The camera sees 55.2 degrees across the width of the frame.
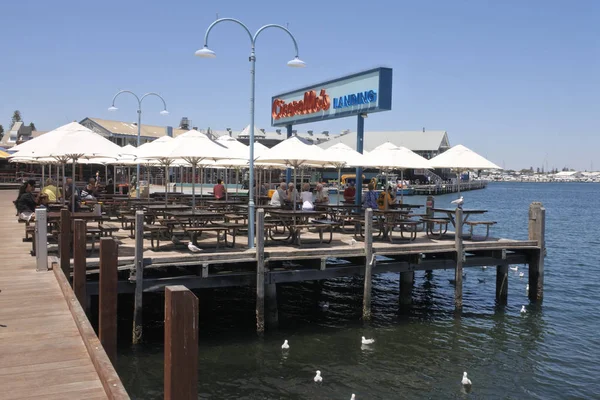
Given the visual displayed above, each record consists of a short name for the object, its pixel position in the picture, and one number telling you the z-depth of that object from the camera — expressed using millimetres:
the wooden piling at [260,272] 12039
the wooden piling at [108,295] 8875
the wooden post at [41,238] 11188
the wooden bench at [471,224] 15985
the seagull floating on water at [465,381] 11141
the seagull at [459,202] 15769
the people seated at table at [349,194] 21866
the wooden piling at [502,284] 17484
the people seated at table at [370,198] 17867
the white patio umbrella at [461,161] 16969
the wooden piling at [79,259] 10359
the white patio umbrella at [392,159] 17078
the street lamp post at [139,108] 27469
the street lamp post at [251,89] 13664
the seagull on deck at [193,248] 12701
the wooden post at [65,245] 11141
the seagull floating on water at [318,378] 10914
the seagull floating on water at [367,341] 13078
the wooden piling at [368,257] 13562
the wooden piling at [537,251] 16812
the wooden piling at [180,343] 4656
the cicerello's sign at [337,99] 20203
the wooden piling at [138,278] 11328
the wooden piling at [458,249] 14995
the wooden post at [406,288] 16469
